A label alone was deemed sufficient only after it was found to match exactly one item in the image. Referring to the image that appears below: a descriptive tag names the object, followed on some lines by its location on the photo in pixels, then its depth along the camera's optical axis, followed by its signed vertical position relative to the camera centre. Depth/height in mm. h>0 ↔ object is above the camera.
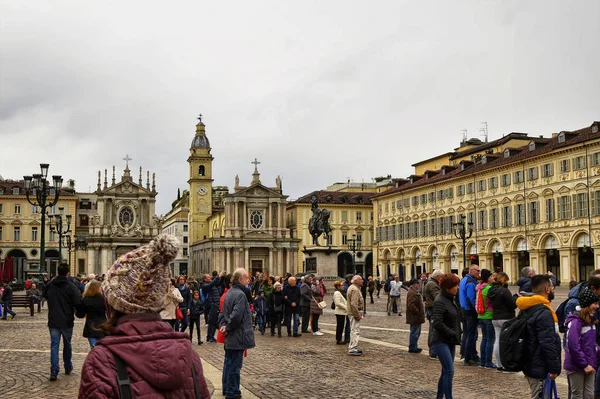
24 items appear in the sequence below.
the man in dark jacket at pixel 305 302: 23055 -901
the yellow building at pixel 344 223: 99688 +6334
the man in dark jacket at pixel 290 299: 22328 -778
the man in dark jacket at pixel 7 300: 29062 -926
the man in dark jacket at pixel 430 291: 16531 -436
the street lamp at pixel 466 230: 68250 +3532
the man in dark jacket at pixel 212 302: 19969 -741
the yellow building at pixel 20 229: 93938 +5682
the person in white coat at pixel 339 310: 19469 -968
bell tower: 111312 +12780
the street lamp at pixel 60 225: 46350 +3051
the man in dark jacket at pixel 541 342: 7844 -740
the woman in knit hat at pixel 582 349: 8211 -851
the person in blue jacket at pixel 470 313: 15172 -849
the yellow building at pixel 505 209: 56094 +5295
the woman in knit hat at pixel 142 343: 3119 -288
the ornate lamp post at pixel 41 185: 28500 +3395
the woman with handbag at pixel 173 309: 15188 -721
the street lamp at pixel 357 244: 97000 +3486
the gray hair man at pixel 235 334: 10930 -858
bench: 33375 -1104
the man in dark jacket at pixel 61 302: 13016 -452
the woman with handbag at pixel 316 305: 22875 -982
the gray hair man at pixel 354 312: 16844 -891
